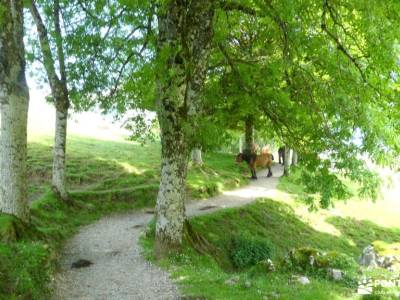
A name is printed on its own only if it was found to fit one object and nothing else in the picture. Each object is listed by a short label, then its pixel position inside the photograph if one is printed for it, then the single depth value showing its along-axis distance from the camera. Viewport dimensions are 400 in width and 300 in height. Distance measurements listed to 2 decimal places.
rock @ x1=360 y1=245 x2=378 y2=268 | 16.28
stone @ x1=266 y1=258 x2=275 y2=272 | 12.13
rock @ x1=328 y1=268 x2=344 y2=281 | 11.67
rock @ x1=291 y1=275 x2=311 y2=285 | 11.05
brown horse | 30.45
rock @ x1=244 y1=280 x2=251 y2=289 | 10.49
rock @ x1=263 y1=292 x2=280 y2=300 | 9.64
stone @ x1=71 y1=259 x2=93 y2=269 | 13.55
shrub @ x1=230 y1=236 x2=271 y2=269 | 17.42
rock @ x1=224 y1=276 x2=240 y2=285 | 10.89
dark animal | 40.12
